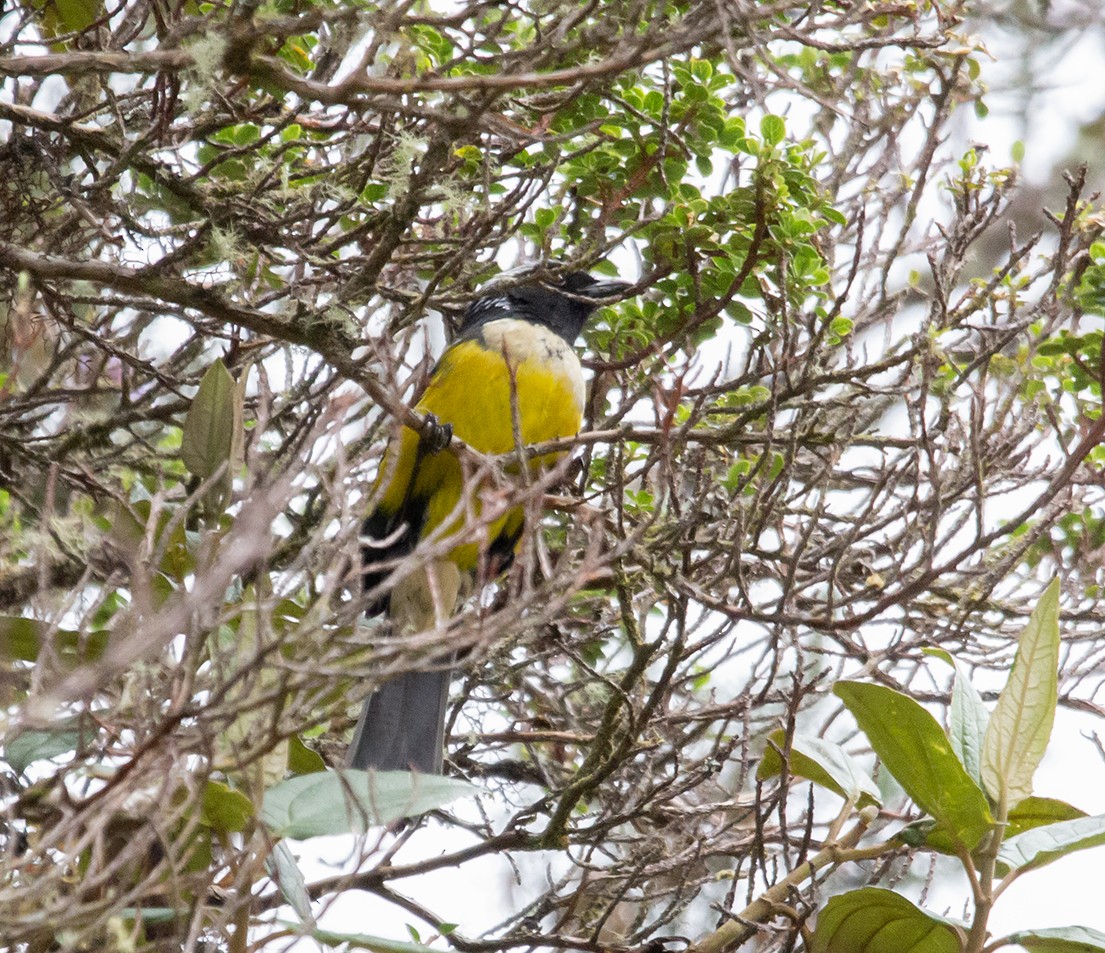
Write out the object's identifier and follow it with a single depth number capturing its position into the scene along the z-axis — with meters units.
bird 8.37
